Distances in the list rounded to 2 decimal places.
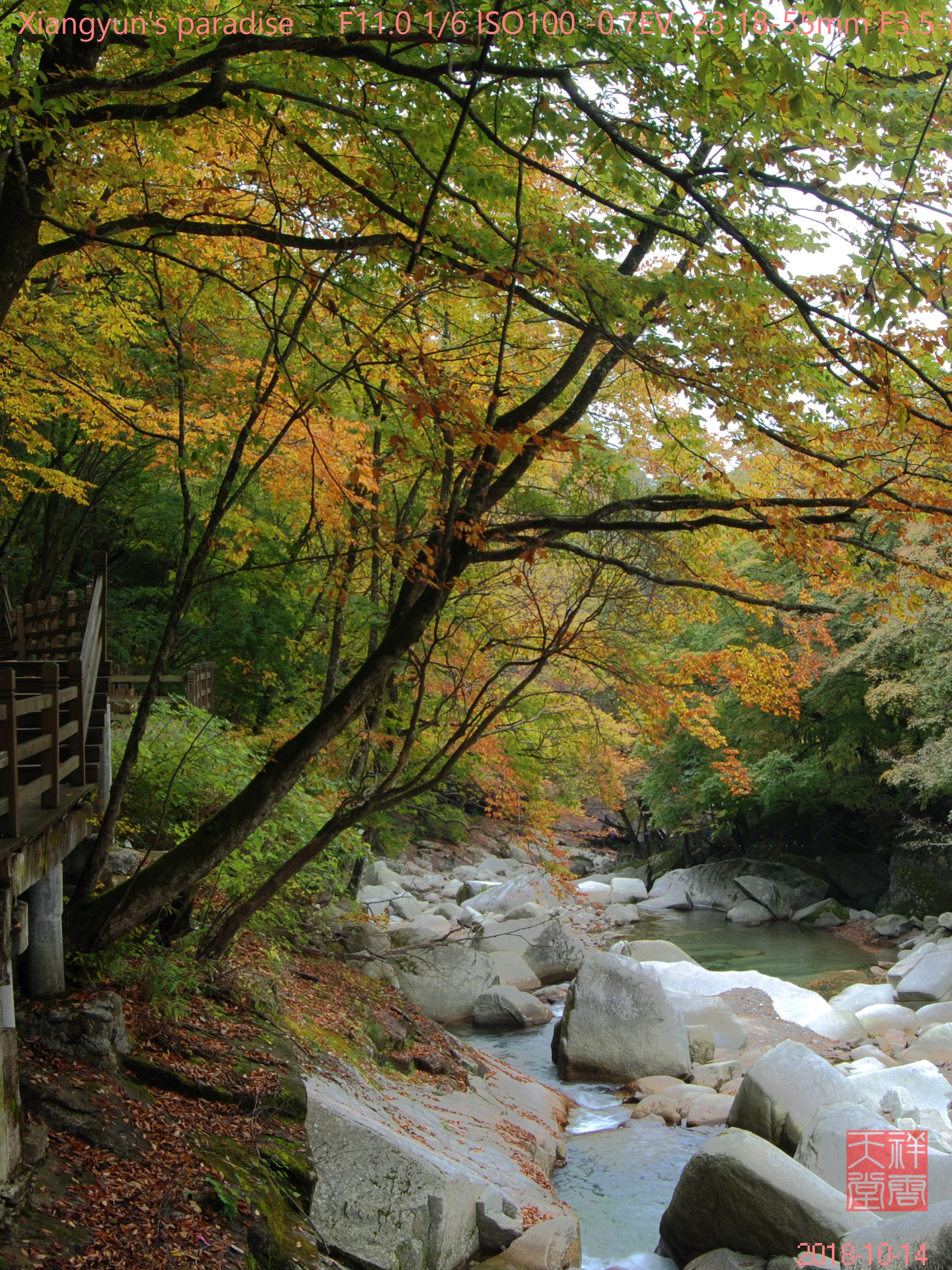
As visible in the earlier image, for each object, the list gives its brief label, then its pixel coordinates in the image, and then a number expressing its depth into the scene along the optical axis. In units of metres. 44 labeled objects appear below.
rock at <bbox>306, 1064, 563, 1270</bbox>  5.46
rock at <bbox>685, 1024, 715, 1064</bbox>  12.52
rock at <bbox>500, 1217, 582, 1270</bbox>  6.24
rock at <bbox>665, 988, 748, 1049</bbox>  13.19
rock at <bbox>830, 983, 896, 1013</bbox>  14.83
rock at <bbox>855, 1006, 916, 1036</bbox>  13.64
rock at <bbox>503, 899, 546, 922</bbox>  17.70
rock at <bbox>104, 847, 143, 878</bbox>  7.27
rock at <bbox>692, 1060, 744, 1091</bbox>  11.62
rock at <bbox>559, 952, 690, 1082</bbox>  11.62
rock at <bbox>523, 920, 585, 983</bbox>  16.02
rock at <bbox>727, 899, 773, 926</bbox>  23.34
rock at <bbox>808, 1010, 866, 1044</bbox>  13.55
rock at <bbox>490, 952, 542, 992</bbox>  15.02
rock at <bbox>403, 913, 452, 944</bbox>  12.57
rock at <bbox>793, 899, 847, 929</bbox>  22.53
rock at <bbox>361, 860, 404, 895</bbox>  20.91
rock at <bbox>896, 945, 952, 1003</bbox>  15.44
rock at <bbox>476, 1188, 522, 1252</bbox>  6.37
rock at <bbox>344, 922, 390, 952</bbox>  11.24
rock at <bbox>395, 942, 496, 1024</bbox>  12.28
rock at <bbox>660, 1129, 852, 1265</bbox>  6.63
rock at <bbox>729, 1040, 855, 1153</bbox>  8.97
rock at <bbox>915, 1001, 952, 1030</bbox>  13.80
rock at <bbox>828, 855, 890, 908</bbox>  24.23
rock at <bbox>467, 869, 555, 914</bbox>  20.00
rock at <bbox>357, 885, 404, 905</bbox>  18.70
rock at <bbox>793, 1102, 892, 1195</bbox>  7.84
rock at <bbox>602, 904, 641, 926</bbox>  23.55
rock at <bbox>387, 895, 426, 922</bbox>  18.67
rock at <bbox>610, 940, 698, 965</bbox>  17.16
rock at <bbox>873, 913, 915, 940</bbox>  20.92
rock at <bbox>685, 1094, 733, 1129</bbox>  10.16
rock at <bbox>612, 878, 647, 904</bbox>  27.33
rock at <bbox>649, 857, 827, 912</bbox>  24.67
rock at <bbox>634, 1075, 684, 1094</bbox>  11.09
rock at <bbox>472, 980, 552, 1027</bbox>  12.98
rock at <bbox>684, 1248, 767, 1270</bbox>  6.62
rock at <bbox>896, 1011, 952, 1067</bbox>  12.16
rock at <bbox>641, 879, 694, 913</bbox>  25.80
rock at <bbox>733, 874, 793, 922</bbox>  23.88
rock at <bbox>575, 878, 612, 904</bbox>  27.06
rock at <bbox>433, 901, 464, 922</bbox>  18.73
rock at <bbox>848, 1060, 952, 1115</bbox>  10.07
